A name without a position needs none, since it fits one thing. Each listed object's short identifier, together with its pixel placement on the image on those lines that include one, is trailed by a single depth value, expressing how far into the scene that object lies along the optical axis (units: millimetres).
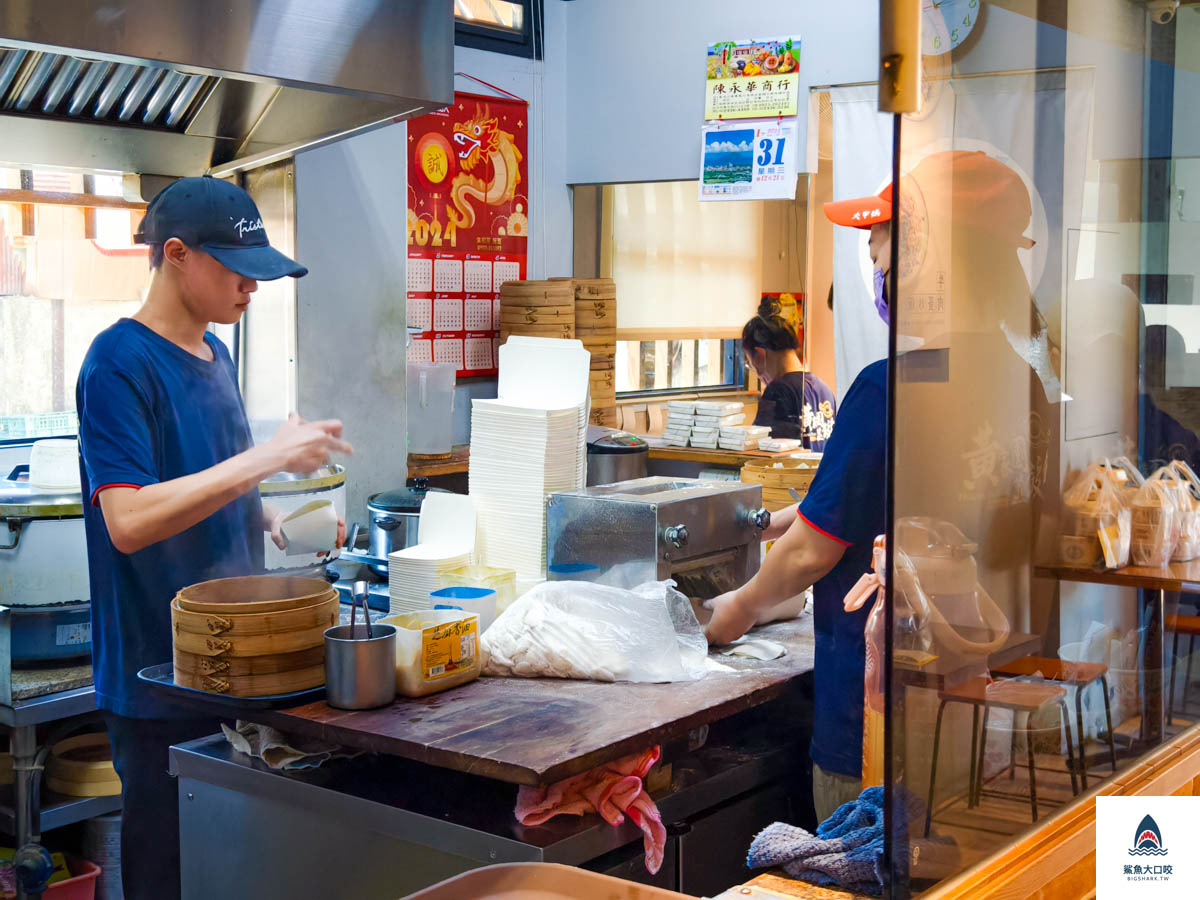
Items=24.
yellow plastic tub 2377
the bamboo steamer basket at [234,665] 2293
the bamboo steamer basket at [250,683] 2299
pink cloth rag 2129
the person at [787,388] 5895
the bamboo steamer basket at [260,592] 2336
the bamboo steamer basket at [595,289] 5812
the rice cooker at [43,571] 3098
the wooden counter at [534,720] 2059
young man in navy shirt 2504
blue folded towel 1664
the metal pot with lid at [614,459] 5387
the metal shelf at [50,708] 3148
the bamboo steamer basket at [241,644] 2275
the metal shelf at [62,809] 3309
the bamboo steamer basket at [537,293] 5695
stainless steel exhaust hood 2473
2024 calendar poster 5645
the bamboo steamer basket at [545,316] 5703
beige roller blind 7027
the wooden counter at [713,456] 5660
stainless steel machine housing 2836
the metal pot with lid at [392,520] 3447
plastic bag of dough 2549
